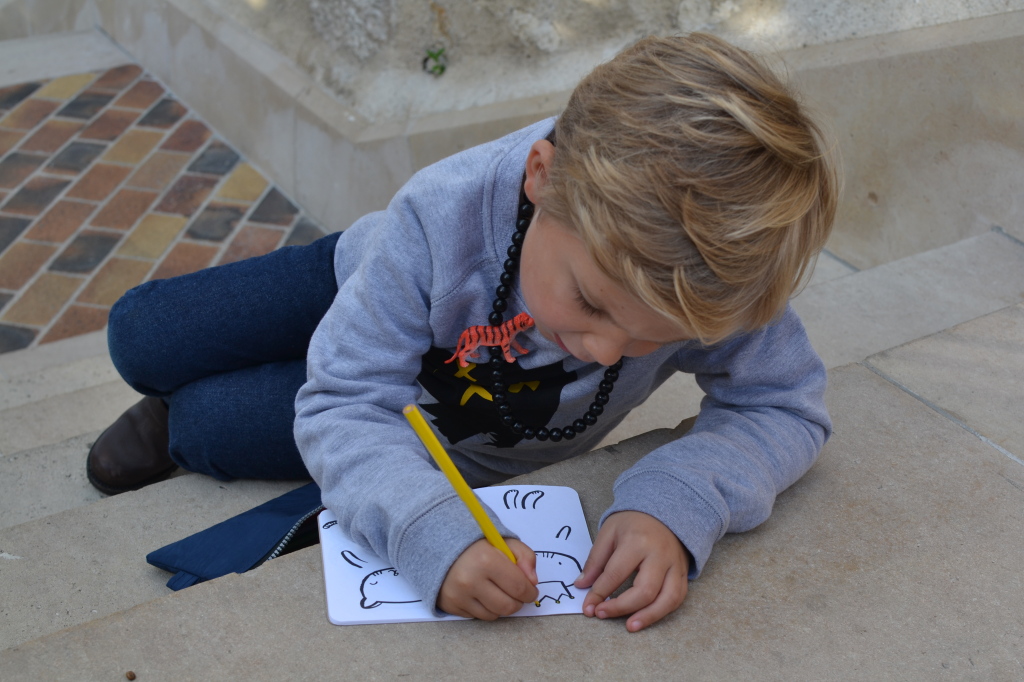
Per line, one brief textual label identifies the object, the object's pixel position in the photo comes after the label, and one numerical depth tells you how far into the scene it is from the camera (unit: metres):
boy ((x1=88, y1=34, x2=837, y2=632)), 0.86
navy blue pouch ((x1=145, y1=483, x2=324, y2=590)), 1.15
